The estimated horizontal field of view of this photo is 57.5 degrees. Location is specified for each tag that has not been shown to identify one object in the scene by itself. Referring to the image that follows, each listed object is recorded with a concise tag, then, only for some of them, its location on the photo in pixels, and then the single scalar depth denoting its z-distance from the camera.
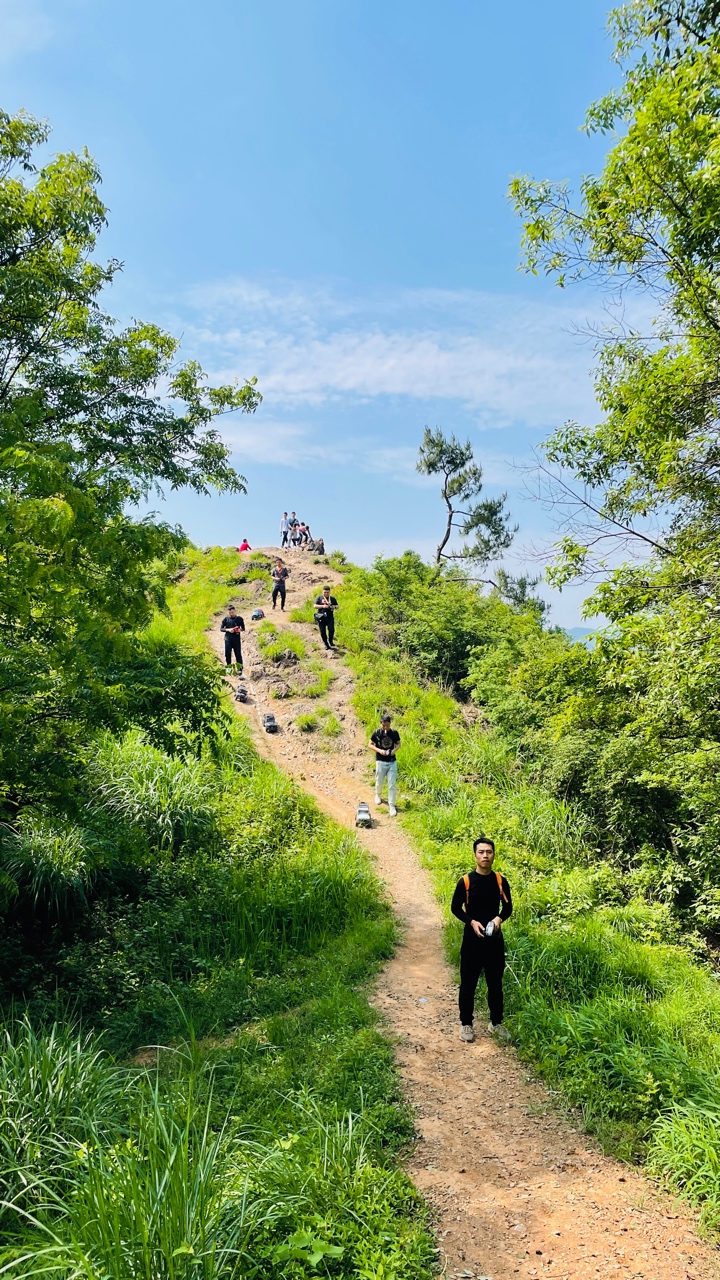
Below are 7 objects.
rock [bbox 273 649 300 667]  16.28
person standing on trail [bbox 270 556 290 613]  19.80
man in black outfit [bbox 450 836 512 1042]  5.11
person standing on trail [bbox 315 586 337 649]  16.36
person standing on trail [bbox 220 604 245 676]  15.12
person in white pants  10.16
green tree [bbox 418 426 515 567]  27.83
